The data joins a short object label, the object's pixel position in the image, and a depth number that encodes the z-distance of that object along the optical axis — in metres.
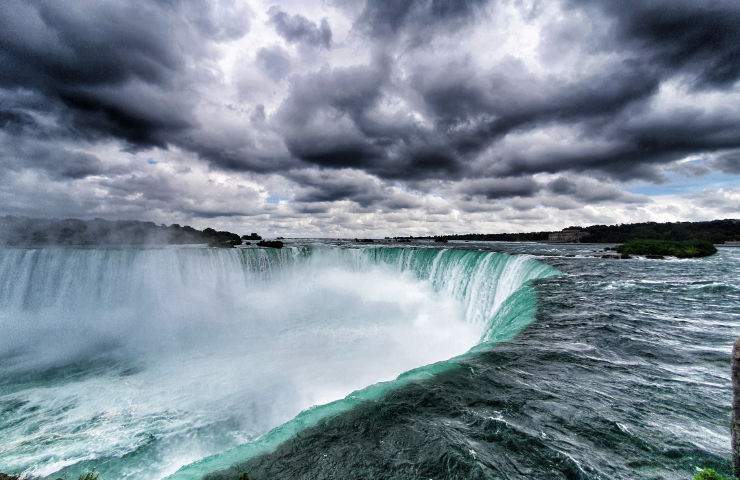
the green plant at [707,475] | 2.19
